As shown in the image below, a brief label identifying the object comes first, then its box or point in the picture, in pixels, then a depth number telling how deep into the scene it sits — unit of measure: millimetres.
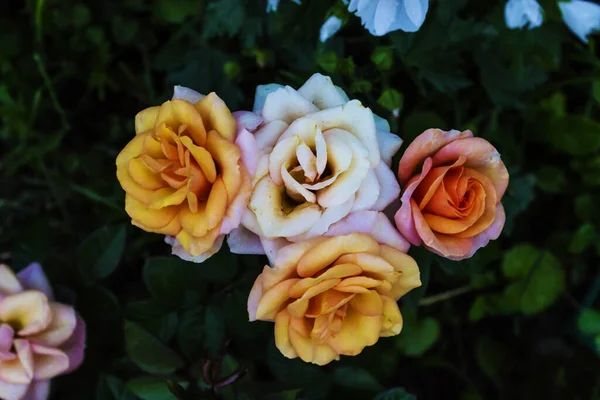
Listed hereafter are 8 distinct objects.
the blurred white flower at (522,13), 749
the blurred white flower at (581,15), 859
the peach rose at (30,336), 622
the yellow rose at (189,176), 524
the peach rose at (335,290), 517
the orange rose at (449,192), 537
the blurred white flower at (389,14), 614
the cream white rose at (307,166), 526
